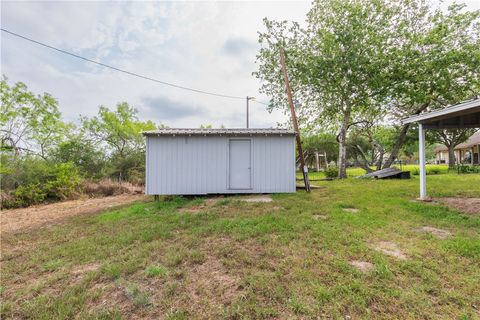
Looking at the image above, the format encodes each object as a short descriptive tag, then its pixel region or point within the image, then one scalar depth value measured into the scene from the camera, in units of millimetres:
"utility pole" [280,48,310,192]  7649
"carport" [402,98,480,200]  5558
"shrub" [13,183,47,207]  7676
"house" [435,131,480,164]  21797
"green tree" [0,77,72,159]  11992
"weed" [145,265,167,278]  2424
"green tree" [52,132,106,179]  11228
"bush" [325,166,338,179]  13367
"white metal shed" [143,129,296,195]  6891
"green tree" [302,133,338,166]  18983
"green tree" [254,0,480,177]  10531
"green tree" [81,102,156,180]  13966
